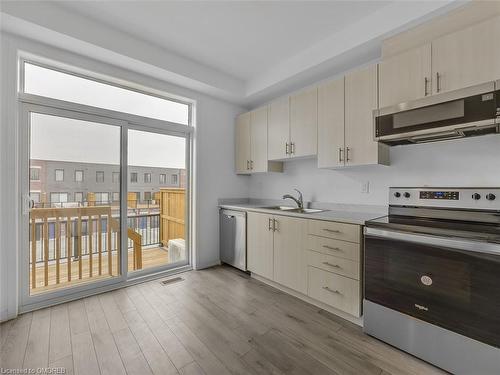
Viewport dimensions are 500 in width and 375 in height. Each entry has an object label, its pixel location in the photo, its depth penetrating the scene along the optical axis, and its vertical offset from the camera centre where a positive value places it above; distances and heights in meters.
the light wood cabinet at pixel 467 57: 1.51 +0.90
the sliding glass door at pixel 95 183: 2.23 +0.04
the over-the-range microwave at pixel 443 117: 1.47 +0.50
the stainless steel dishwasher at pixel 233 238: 3.08 -0.72
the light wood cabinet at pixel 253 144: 3.18 +0.63
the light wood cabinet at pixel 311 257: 1.98 -0.70
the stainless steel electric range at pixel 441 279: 1.34 -0.60
